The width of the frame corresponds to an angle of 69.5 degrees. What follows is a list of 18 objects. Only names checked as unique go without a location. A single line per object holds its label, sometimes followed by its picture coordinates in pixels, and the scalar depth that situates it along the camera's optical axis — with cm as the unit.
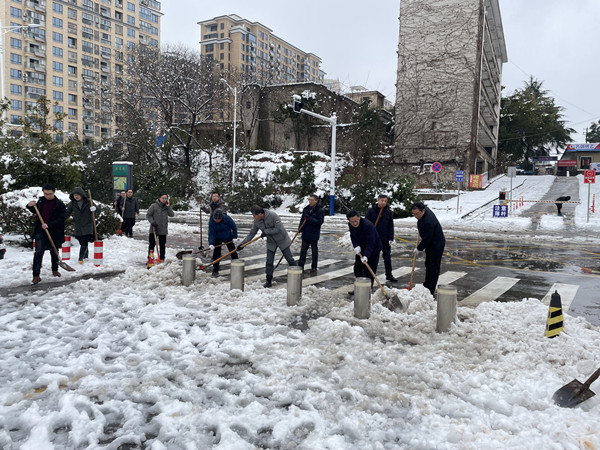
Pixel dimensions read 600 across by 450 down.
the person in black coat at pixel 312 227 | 1002
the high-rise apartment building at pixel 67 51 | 5972
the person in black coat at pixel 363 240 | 772
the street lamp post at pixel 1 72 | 2362
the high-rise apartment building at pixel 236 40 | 9656
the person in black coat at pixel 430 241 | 736
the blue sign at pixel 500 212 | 2484
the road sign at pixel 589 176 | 2356
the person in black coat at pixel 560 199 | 2566
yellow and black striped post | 523
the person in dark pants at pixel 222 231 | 944
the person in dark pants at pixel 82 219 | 1007
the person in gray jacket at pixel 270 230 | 866
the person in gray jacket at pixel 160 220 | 1030
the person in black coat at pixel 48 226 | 825
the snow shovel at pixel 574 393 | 387
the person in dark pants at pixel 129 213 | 1495
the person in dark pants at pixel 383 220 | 964
